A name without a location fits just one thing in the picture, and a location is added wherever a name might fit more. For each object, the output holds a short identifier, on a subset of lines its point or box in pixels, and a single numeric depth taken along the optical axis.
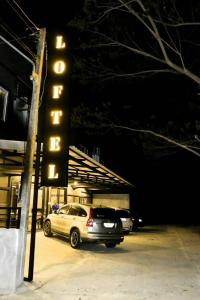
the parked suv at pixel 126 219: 19.92
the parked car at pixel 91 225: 13.81
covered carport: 12.43
